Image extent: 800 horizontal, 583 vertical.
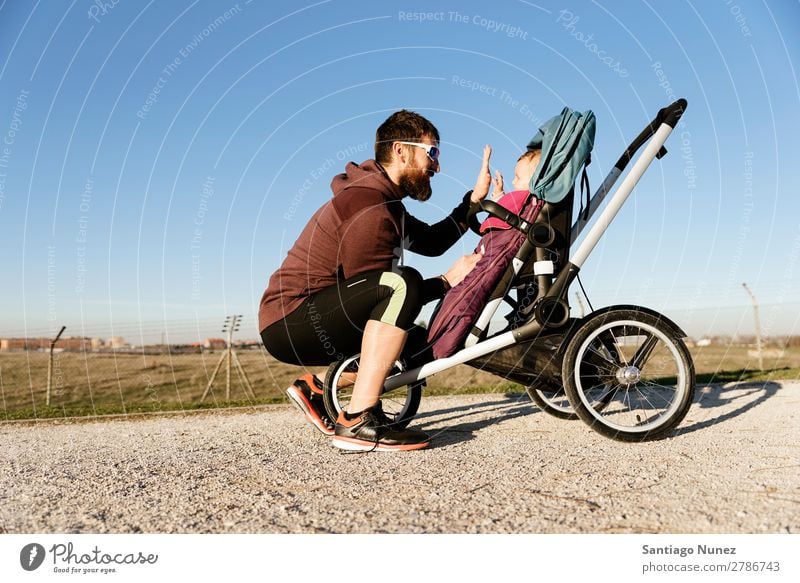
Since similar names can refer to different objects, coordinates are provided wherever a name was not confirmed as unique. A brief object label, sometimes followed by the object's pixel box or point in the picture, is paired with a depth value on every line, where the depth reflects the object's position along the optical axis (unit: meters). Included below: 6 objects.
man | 3.35
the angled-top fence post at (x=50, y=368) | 9.31
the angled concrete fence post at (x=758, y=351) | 10.76
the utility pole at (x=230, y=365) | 8.96
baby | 3.70
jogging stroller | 3.40
